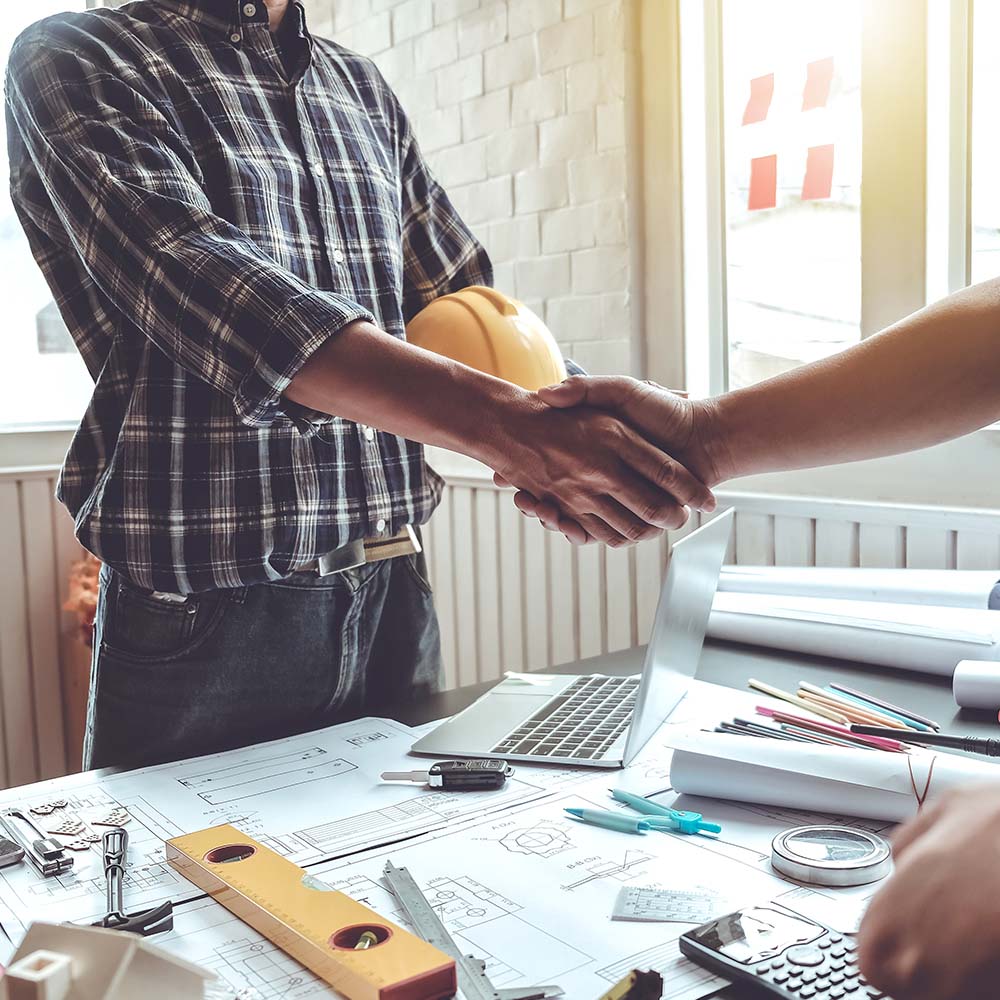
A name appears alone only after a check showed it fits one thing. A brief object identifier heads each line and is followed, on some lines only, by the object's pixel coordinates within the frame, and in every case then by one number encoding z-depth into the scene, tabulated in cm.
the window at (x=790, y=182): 209
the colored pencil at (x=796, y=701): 111
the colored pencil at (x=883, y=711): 110
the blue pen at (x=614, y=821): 85
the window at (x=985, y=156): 187
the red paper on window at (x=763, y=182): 221
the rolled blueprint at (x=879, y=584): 143
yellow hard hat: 136
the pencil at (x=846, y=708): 109
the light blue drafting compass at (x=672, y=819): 85
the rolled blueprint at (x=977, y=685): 116
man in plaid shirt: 114
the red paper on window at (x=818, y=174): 211
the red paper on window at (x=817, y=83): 209
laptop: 103
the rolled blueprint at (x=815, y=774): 84
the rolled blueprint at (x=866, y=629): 129
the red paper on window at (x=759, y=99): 221
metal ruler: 61
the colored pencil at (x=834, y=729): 100
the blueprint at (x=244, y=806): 78
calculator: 59
